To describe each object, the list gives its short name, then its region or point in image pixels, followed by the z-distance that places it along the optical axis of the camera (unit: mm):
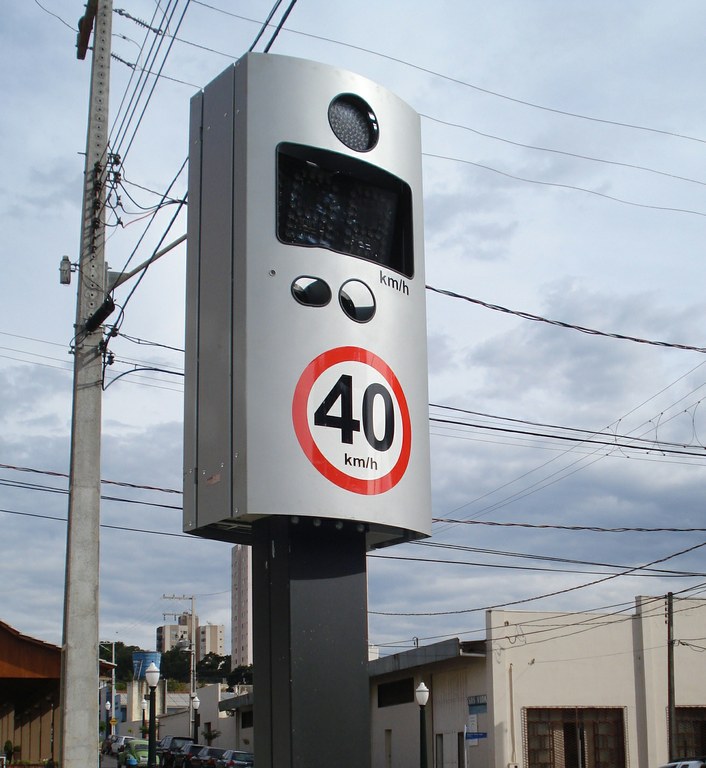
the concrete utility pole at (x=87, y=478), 12250
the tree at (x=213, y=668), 108756
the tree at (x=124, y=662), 116912
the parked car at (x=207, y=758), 38281
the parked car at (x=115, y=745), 63456
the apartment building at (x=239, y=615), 137250
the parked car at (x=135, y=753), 39438
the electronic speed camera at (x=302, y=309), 5738
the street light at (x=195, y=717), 39438
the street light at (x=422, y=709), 23448
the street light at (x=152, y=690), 21906
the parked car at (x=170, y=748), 42062
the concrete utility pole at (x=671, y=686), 30516
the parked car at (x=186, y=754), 40094
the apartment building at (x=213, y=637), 174750
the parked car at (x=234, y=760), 36500
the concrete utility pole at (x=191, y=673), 57700
